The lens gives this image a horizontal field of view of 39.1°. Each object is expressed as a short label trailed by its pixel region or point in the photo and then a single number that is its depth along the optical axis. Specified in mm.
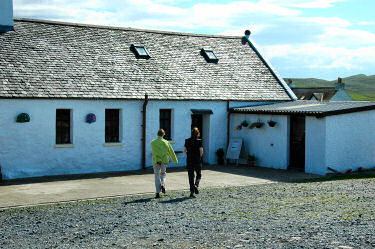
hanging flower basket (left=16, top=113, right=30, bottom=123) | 18609
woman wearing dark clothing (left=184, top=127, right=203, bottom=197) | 14688
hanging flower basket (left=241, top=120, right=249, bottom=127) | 23422
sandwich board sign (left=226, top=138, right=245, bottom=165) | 23375
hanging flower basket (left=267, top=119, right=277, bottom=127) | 22116
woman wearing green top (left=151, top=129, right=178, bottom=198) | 14398
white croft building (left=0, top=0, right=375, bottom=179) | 19156
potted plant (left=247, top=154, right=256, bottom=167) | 23125
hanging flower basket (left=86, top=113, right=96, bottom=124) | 20250
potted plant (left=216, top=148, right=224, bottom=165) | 23859
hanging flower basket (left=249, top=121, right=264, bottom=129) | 22703
